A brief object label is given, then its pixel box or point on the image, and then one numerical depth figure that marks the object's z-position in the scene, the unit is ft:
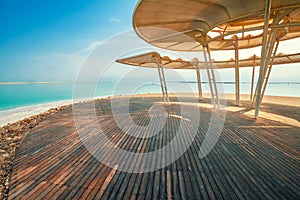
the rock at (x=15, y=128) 22.11
